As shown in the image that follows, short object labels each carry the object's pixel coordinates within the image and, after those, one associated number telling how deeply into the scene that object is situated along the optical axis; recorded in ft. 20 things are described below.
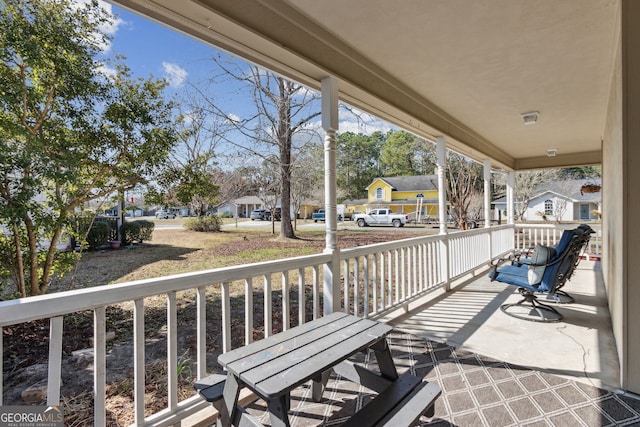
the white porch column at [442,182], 15.21
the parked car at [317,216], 58.93
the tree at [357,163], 87.71
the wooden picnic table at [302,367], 3.82
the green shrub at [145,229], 28.23
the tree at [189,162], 15.20
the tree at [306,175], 30.27
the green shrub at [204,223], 36.22
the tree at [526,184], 57.11
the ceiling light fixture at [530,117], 14.46
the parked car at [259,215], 42.69
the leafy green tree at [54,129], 9.27
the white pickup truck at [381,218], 65.77
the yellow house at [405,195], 75.00
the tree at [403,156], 81.95
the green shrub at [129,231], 26.30
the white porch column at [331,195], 8.72
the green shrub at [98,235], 21.13
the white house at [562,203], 70.33
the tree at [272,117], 24.77
